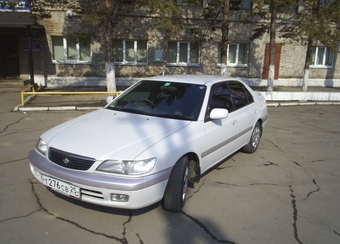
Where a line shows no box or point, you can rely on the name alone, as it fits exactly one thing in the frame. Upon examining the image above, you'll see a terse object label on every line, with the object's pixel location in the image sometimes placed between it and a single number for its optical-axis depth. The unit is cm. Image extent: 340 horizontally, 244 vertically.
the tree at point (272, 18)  1178
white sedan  297
